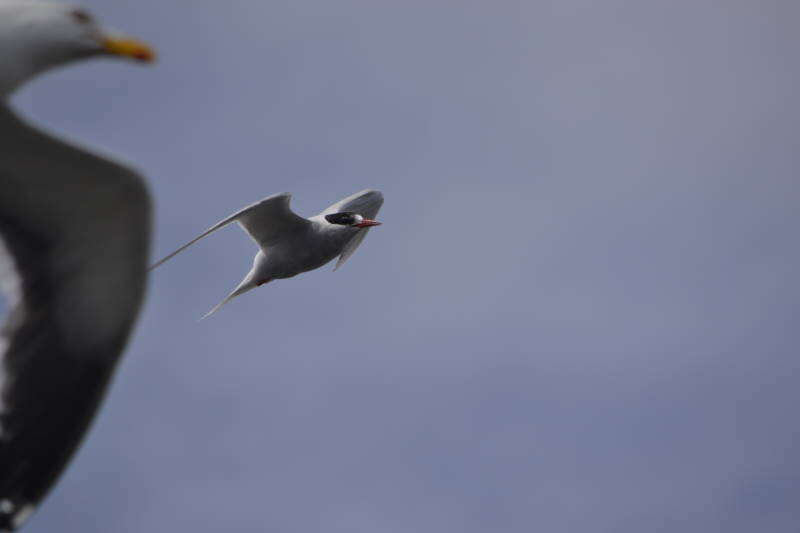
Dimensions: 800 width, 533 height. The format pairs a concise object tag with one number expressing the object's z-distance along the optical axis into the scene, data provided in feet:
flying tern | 60.03
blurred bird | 26.91
